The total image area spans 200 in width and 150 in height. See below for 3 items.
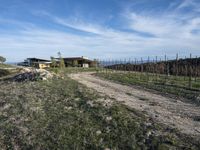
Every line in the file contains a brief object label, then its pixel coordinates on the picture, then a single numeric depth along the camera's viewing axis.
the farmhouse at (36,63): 40.93
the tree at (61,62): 31.99
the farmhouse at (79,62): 43.45
